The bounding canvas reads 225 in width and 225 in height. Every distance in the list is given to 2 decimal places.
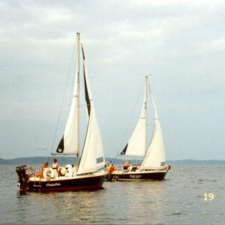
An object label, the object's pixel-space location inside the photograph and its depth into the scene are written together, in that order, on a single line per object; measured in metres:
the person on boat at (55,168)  37.08
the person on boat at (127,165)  57.01
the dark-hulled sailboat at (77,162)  37.09
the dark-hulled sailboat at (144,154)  54.44
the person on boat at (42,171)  37.28
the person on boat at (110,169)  56.03
